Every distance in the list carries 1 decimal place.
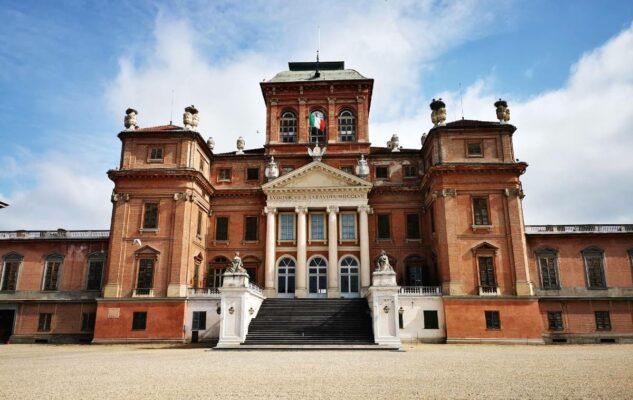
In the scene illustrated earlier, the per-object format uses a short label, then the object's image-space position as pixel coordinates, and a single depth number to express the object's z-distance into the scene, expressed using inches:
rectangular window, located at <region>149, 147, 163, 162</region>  1323.8
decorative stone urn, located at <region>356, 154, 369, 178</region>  1429.6
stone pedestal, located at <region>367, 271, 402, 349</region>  961.5
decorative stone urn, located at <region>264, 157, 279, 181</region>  1439.5
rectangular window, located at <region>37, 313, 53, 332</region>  1321.4
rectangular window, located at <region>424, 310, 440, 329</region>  1175.0
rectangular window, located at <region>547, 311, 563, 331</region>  1232.2
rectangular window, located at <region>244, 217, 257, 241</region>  1429.6
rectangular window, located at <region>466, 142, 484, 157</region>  1285.7
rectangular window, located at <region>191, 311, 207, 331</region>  1208.8
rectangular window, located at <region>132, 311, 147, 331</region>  1203.2
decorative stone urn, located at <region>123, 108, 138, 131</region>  1357.9
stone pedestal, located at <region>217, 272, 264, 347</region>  984.3
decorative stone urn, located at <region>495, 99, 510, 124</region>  1311.5
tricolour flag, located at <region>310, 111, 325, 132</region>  1494.8
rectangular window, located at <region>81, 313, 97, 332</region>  1302.9
